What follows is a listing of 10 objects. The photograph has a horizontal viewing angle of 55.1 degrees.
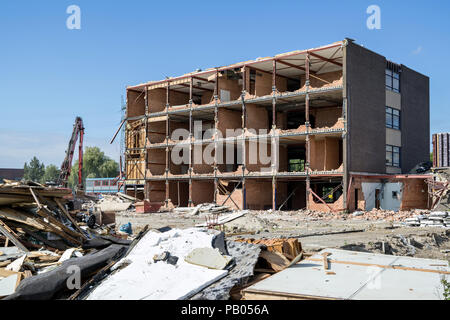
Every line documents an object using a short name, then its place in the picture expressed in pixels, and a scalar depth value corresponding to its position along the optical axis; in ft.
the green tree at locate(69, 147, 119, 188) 304.50
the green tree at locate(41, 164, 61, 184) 356.79
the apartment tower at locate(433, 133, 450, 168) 101.20
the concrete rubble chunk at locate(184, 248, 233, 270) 28.36
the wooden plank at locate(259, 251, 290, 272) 29.58
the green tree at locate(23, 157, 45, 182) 336.47
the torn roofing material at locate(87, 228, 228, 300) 25.45
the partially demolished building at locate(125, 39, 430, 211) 101.65
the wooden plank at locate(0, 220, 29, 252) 36.50
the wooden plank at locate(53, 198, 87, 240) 44.56
